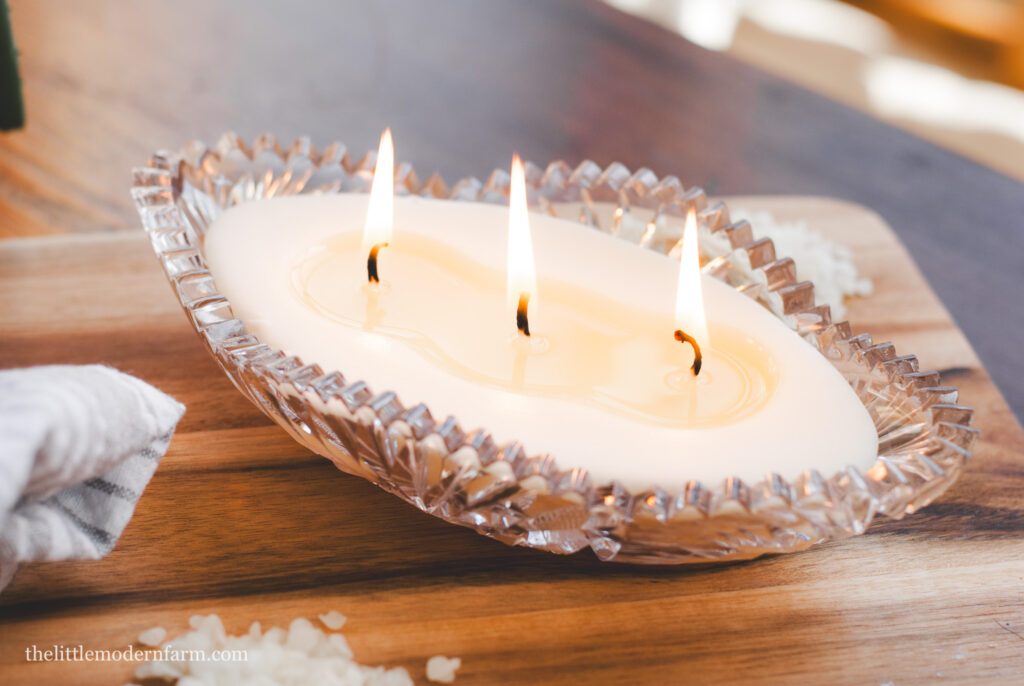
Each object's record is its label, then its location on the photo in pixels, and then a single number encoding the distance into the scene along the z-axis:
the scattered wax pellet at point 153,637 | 0.35
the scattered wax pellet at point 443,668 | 0.34
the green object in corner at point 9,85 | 0.61
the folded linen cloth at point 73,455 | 0.32
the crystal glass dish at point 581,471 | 0.33
